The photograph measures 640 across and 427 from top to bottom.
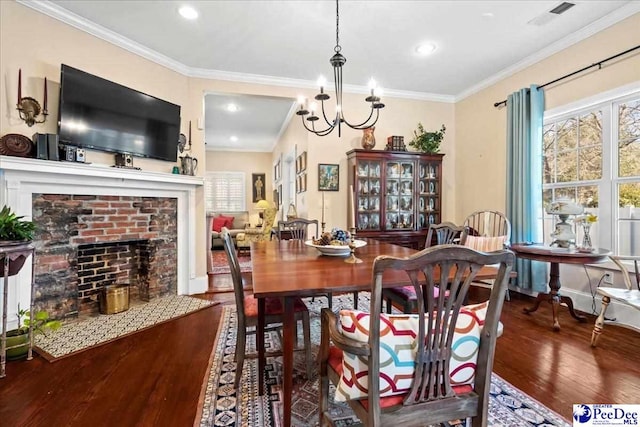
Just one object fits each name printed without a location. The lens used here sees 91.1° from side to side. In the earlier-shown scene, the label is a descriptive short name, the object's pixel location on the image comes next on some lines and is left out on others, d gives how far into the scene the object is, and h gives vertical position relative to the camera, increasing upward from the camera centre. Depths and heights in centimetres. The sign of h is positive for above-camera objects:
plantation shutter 856 +60
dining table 127 -29
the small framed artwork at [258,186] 890 +77
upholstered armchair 710 -50
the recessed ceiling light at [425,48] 329 +176
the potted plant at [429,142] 447 +103
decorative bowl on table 203 -24
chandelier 225 +88
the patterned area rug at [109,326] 234 -99
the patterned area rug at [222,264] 504 -92
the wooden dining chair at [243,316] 173 -59
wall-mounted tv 276 +95
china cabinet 429 +28
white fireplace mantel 244 +25
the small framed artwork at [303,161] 464 +80
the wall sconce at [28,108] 252 +86
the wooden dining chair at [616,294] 217 -57
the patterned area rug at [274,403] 155 -102
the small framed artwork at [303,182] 464 +48
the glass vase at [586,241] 276 -25
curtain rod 270 +139
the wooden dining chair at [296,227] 336 -15
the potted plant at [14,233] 200 -13
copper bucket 307 -85
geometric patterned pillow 98 -45
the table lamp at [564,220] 280 -7
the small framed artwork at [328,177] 441 +51
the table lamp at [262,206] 832 +19
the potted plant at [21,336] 213 -85
